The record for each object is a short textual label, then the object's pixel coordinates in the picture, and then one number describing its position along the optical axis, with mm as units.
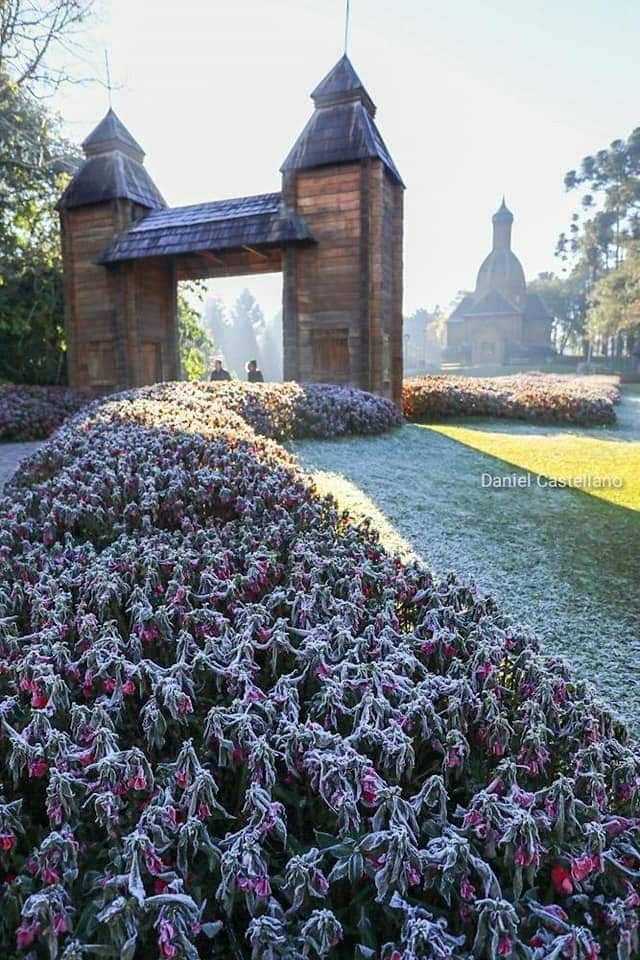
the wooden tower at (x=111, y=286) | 14773
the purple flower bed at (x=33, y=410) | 10547
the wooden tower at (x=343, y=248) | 12281
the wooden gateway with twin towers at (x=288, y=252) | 12398
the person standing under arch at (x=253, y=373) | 14227
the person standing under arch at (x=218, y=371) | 14266
